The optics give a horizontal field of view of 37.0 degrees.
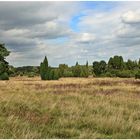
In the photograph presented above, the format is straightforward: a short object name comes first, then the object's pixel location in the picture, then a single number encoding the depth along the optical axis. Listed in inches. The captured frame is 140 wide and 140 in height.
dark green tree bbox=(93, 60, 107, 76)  2444.5
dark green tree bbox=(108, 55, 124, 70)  2469.5
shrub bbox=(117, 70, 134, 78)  1953.7
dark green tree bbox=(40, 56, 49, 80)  1459.5
